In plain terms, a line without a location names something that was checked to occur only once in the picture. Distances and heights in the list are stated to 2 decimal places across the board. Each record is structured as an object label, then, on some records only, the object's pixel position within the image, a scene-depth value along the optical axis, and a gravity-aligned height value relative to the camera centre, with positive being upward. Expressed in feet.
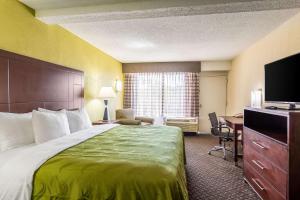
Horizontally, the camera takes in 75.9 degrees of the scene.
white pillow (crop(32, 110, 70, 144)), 7.08 -1.07
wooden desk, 11.30 -1.70
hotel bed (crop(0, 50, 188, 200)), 4.45 -1.70
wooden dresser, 5.56 -1.88
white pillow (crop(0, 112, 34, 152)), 6.22 -1.10
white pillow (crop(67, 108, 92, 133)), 9.48 -1.12
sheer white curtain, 20.29 +0.55
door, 20.56 +0.36
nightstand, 13.61 -1.67
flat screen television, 6.57 +0.75
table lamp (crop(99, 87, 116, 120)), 14.16 +0.36
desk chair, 12.88 -2.28
